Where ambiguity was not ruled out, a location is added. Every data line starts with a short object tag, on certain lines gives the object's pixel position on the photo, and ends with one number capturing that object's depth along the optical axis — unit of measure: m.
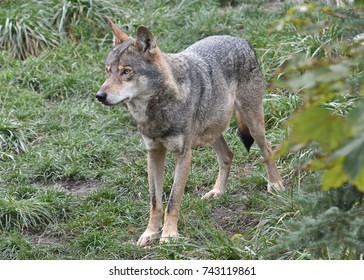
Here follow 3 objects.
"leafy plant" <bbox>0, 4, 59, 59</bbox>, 19.94
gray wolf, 11.88
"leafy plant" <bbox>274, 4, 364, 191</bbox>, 3.54
